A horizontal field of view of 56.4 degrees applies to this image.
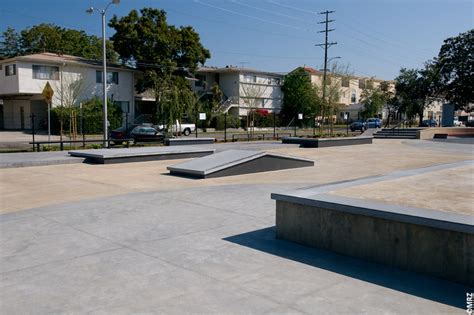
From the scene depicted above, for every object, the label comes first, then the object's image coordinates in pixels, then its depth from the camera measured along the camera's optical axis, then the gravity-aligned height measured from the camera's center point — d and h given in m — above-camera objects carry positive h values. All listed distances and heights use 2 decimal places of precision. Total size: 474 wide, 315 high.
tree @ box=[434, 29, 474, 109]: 58.44 +7.24
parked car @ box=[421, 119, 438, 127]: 67.61 -0.11
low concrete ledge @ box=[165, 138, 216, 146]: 24.65 -1.14
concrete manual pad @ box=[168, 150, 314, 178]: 13.05 -1.35
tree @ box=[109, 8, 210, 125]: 49.56 +8.68
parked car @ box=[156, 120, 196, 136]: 43.87 -0.78
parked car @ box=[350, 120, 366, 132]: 56.66 -0.52
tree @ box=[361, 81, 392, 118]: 72.44 +3.89
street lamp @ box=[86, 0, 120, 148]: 25.44 +2.84
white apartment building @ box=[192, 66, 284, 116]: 63.62 +5.35
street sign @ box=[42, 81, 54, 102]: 22.33 +1.44
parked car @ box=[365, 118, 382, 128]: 60.38 -0.26
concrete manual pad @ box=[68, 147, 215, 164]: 16.44 -1.30
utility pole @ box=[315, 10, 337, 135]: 44.38 +8.05
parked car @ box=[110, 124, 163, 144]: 28.62 -0.84
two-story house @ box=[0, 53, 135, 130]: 42.19 +3.75
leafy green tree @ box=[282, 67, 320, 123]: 67.44 +4.19
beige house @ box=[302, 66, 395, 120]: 80.87 +6.13
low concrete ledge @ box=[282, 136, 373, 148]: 26.61 -1.23
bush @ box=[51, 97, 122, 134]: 41.83 +0.36
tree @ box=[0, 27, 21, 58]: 65.75 +11.36
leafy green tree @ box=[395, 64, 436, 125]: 59.62 +4.57
